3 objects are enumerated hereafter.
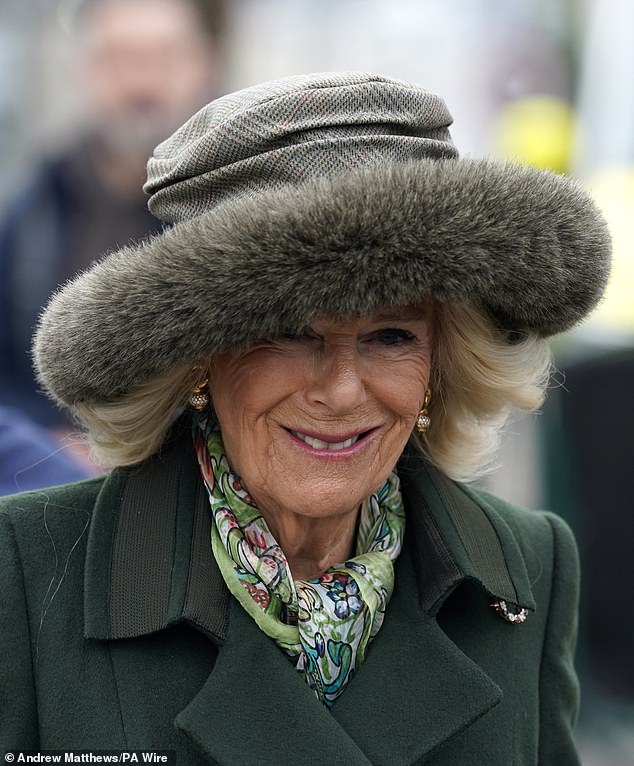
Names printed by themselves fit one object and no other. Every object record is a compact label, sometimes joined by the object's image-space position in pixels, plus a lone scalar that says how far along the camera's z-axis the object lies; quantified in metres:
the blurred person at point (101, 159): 8.58
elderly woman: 4.13
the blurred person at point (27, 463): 5.79
